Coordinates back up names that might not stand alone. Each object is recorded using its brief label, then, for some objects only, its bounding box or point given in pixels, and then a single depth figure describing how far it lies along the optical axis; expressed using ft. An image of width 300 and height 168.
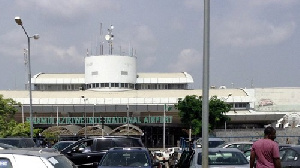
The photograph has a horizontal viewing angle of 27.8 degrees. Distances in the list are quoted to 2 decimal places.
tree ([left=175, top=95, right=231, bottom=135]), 223.71
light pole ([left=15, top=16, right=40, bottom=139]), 106.52
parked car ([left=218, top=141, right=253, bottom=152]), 86.17
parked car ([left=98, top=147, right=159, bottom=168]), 54.03
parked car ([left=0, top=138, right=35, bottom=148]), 86.38
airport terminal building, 267.18
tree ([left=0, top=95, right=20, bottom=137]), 181.28
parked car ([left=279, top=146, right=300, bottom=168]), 52.17
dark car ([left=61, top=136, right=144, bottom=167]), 75.20
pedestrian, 39.07
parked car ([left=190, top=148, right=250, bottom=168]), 49.74
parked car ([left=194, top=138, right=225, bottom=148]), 104.96
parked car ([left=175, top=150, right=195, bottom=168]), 54.64
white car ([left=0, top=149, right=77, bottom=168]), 28.04
